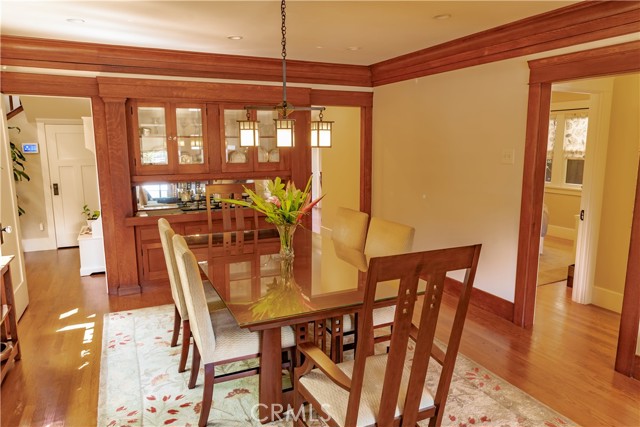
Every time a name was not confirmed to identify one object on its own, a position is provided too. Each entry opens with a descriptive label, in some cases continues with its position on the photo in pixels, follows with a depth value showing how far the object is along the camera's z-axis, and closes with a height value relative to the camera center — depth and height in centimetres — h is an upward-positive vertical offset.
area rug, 233 -146
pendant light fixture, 249 +16
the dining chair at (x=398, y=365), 147 -86
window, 641 +10
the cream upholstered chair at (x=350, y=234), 309 -65
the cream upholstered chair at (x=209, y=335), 205 -98
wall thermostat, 595 +7
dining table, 207 -75
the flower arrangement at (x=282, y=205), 276 -34
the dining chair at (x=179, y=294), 258 -93
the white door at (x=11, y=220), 353 -58
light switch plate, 354 -3
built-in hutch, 431 -2
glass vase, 278 -64
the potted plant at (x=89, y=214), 565 -86
